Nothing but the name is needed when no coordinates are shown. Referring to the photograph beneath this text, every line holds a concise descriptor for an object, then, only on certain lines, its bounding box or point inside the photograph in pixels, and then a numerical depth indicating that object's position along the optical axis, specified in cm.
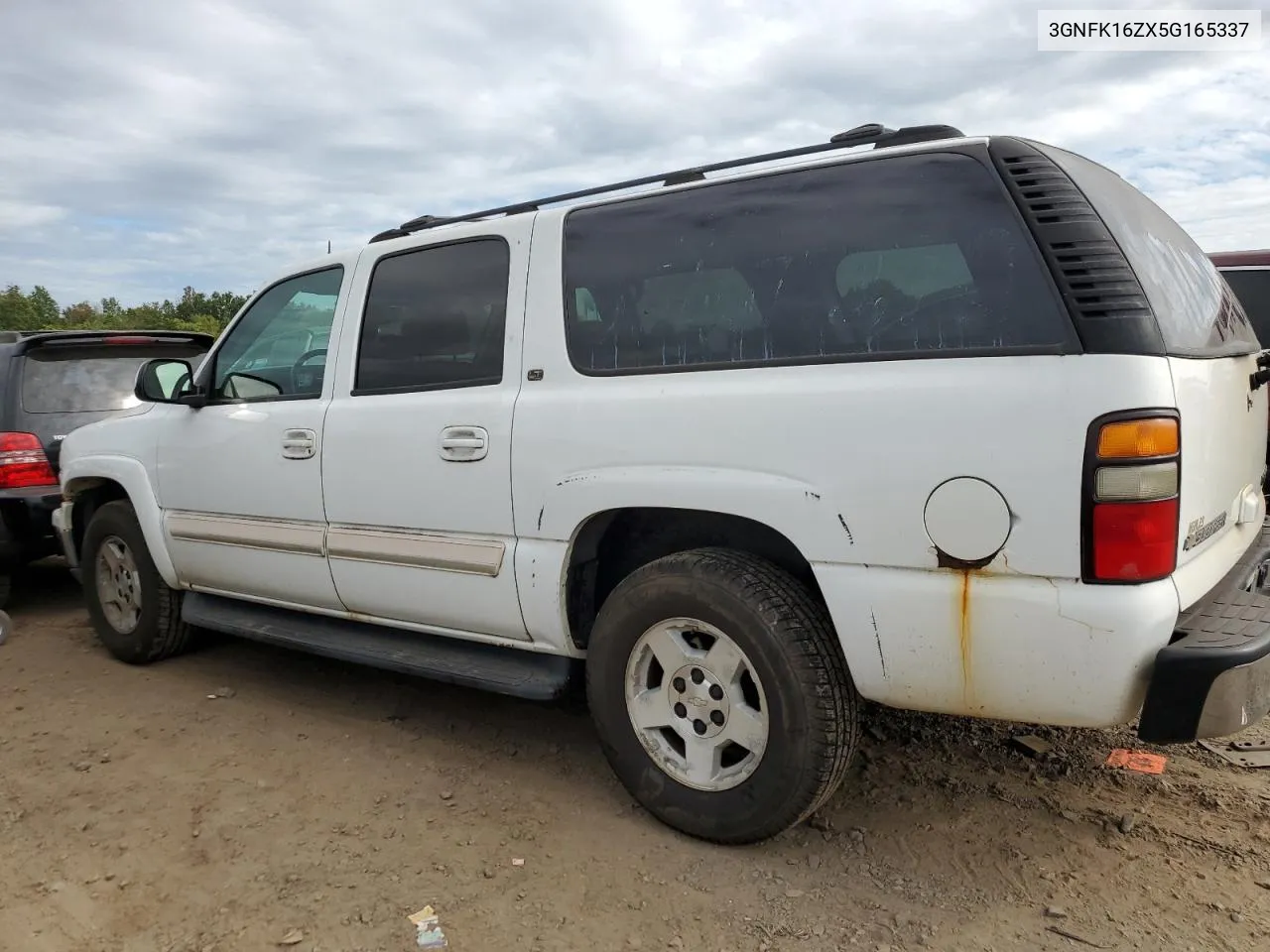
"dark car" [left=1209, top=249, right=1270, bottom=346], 601
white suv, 217
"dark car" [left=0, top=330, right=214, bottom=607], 559
